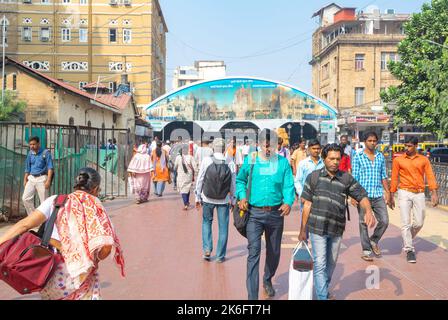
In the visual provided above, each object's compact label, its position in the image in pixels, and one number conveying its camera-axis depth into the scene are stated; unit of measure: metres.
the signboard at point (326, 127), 45.19
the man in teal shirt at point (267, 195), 5.23
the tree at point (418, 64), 25.39
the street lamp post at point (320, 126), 43.12
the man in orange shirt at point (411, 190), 7.26
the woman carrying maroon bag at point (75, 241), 3.39
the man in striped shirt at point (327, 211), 4.94
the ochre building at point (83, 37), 52.94
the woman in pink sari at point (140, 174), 13.96
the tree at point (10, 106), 23.45
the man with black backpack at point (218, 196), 7.20
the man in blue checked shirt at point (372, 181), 7.34
